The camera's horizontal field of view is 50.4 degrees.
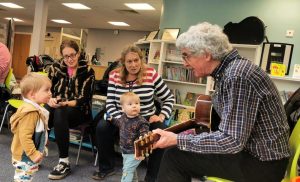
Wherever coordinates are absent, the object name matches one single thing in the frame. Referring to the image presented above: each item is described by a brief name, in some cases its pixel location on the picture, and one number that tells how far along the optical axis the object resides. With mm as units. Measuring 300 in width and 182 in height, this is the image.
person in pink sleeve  3337
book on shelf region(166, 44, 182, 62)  5171
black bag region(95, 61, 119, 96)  3861
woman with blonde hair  2547
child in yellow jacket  1785
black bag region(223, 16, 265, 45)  4473
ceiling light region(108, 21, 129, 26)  11223
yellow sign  4461
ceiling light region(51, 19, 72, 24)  12375
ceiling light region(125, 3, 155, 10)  7804
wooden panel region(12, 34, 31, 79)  15078
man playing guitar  1324
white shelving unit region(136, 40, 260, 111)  5113
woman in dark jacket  2648
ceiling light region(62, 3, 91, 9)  8666
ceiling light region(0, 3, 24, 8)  9937
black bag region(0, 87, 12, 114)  3679
